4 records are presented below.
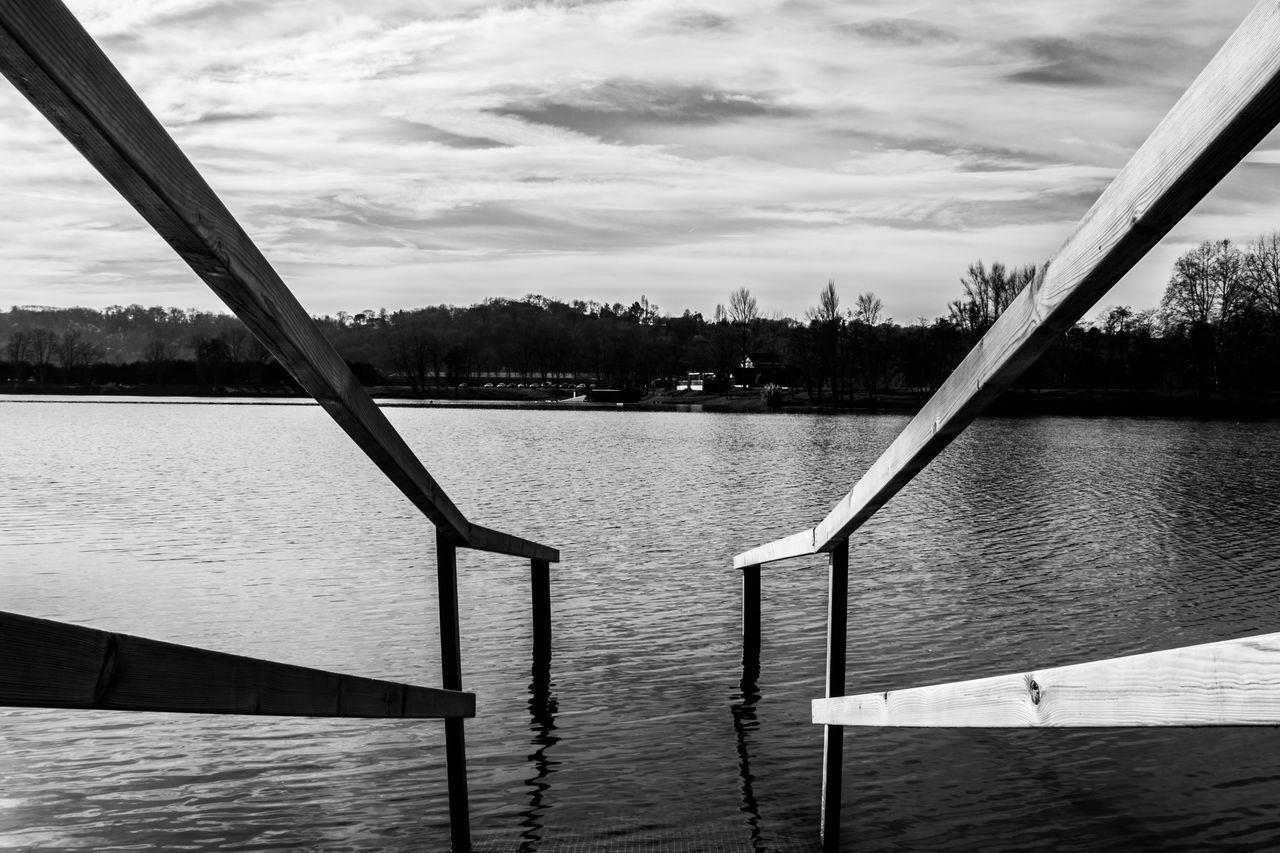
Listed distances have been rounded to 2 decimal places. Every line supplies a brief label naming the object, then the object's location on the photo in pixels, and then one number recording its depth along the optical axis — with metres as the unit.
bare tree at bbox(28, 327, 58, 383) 190.25
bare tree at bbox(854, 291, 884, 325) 135.62
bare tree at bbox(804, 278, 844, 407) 125.94
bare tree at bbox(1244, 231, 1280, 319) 99.00
